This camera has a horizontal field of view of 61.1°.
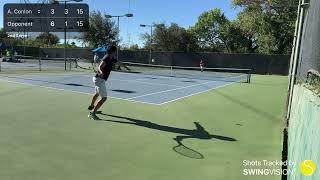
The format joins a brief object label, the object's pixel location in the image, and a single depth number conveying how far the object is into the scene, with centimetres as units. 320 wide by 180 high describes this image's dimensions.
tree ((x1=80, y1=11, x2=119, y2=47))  3508
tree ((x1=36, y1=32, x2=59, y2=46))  4742
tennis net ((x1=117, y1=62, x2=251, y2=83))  2531
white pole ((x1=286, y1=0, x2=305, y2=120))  619
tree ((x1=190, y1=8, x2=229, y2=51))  4468
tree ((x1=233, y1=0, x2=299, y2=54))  2863
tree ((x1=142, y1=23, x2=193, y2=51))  3791
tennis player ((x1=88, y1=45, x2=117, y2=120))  655
